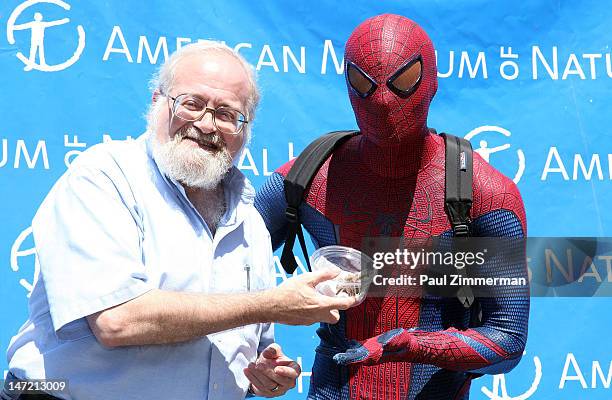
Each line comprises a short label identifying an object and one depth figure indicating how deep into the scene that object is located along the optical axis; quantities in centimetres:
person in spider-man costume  271
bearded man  216
